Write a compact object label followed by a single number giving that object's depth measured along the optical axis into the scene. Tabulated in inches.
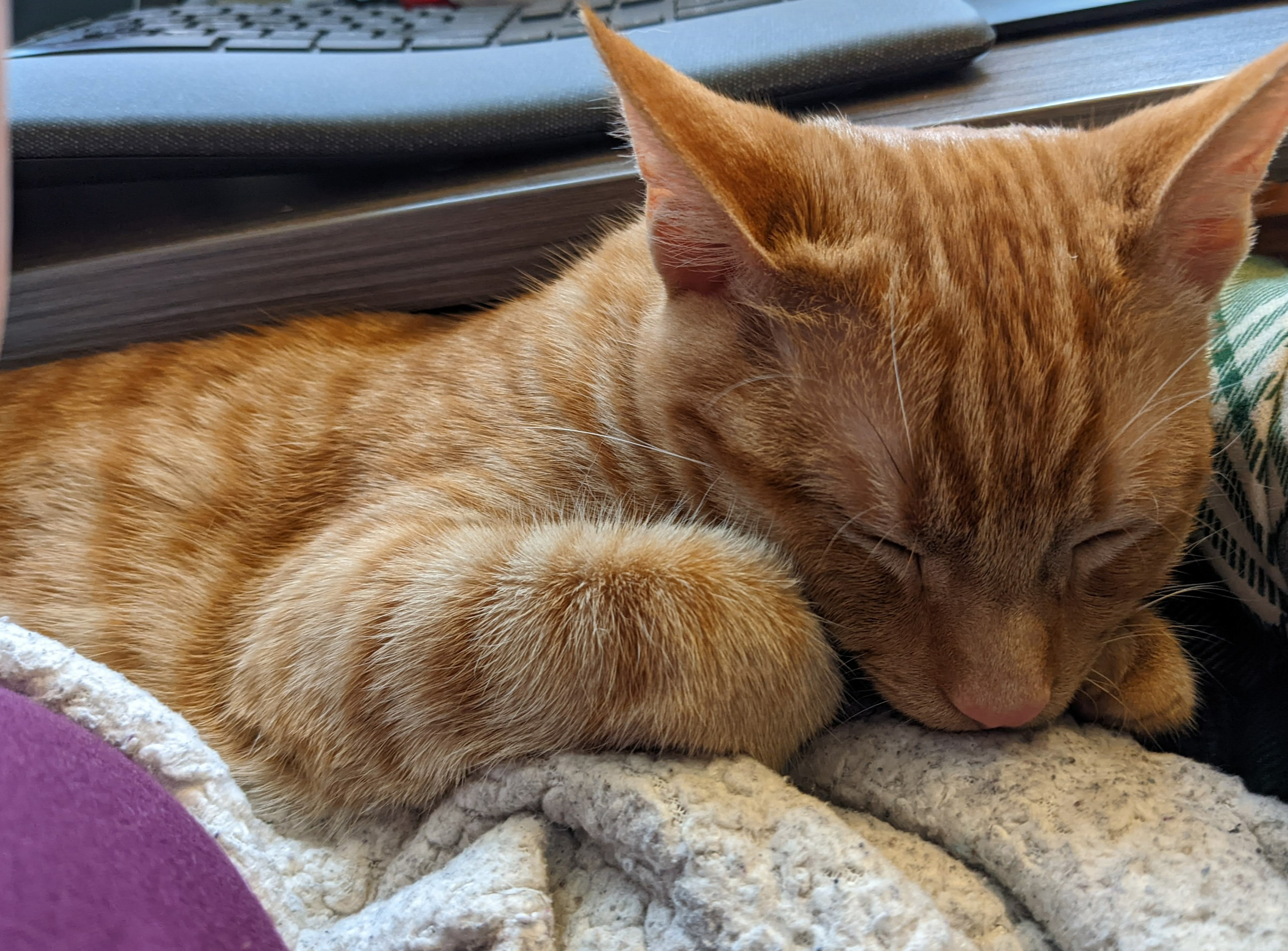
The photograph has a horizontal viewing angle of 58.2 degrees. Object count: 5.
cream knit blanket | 6.1
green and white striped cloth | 7.5
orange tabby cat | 6.8
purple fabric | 4.8
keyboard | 9.7
